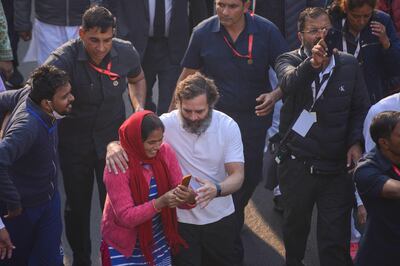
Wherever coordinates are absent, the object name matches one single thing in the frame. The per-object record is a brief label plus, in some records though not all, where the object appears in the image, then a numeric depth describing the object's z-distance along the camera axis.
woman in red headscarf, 8.38
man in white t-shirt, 9.09
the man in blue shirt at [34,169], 8.64
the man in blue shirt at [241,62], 11.13
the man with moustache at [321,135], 9.73
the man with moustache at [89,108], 10.13
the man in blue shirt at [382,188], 8.12
